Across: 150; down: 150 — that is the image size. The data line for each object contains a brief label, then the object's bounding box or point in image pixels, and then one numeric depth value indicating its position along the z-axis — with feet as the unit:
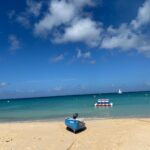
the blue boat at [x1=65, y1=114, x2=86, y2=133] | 35.72
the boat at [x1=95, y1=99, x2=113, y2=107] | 94.56
